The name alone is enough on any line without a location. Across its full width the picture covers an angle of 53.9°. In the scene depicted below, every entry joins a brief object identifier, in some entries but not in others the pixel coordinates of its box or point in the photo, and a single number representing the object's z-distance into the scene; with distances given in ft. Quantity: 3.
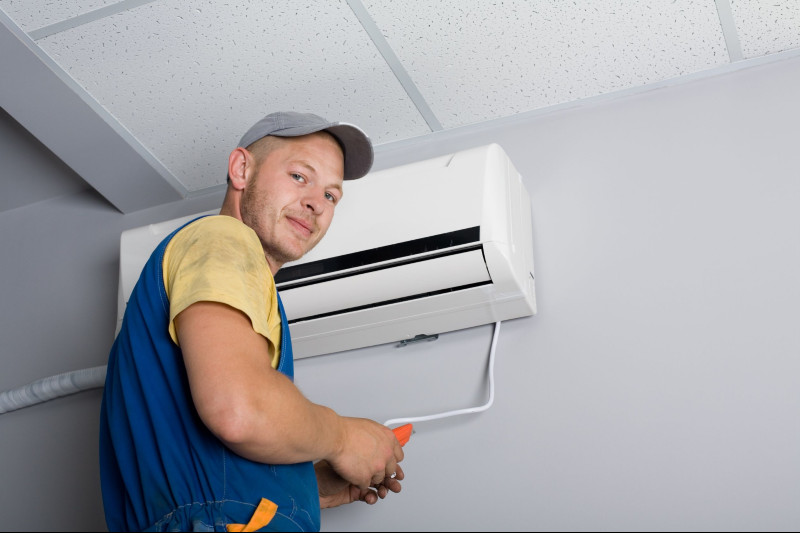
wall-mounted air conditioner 4.98
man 3.01
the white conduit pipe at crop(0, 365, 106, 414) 6.15
